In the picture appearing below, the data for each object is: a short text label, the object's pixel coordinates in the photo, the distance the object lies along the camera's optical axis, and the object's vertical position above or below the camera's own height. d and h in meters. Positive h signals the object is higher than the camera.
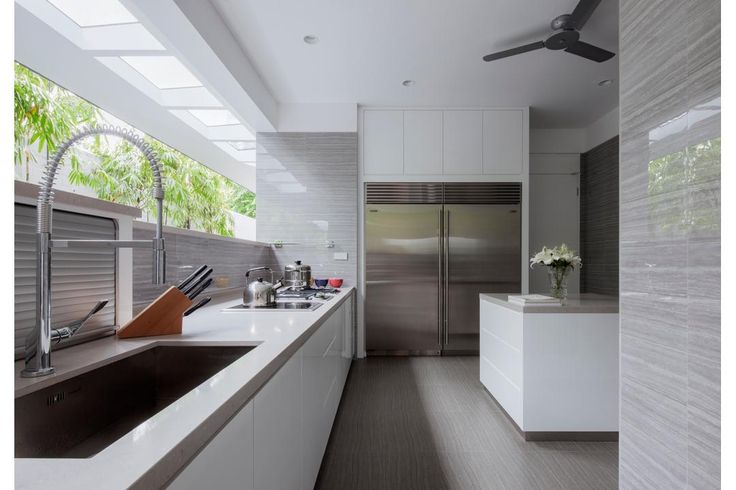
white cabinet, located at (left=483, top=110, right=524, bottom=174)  4.26 +1.24
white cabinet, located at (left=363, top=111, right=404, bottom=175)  4.26 +1.13
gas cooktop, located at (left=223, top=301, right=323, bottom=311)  1.89 -0.31
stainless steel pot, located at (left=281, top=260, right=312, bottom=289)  3.49 -0.25
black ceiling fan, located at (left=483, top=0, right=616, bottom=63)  2.57 +1.49
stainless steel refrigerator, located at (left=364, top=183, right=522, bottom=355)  4.19 -0.13
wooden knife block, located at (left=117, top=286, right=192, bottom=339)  1.19 -0.23
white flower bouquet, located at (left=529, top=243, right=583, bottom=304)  2.34 -0.10
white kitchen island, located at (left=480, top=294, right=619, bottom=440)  2.22 -0.73
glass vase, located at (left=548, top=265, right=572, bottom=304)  2.35 -0.20
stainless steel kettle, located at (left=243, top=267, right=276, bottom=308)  2.02 -0.25
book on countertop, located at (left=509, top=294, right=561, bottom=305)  2.26 -0.31
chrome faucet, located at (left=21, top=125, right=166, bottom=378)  0.78 -0.05
